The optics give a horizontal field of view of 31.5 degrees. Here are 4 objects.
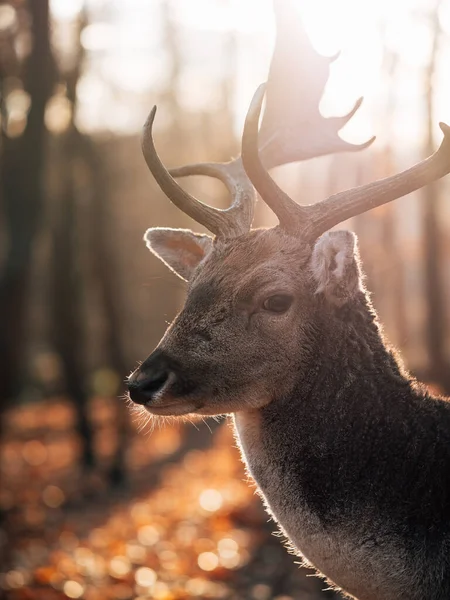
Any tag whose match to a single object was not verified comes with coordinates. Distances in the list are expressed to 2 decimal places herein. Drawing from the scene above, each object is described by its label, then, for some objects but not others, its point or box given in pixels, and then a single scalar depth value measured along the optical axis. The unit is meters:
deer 3.55
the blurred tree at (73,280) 14.50
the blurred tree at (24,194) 9.61
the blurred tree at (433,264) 15.41
